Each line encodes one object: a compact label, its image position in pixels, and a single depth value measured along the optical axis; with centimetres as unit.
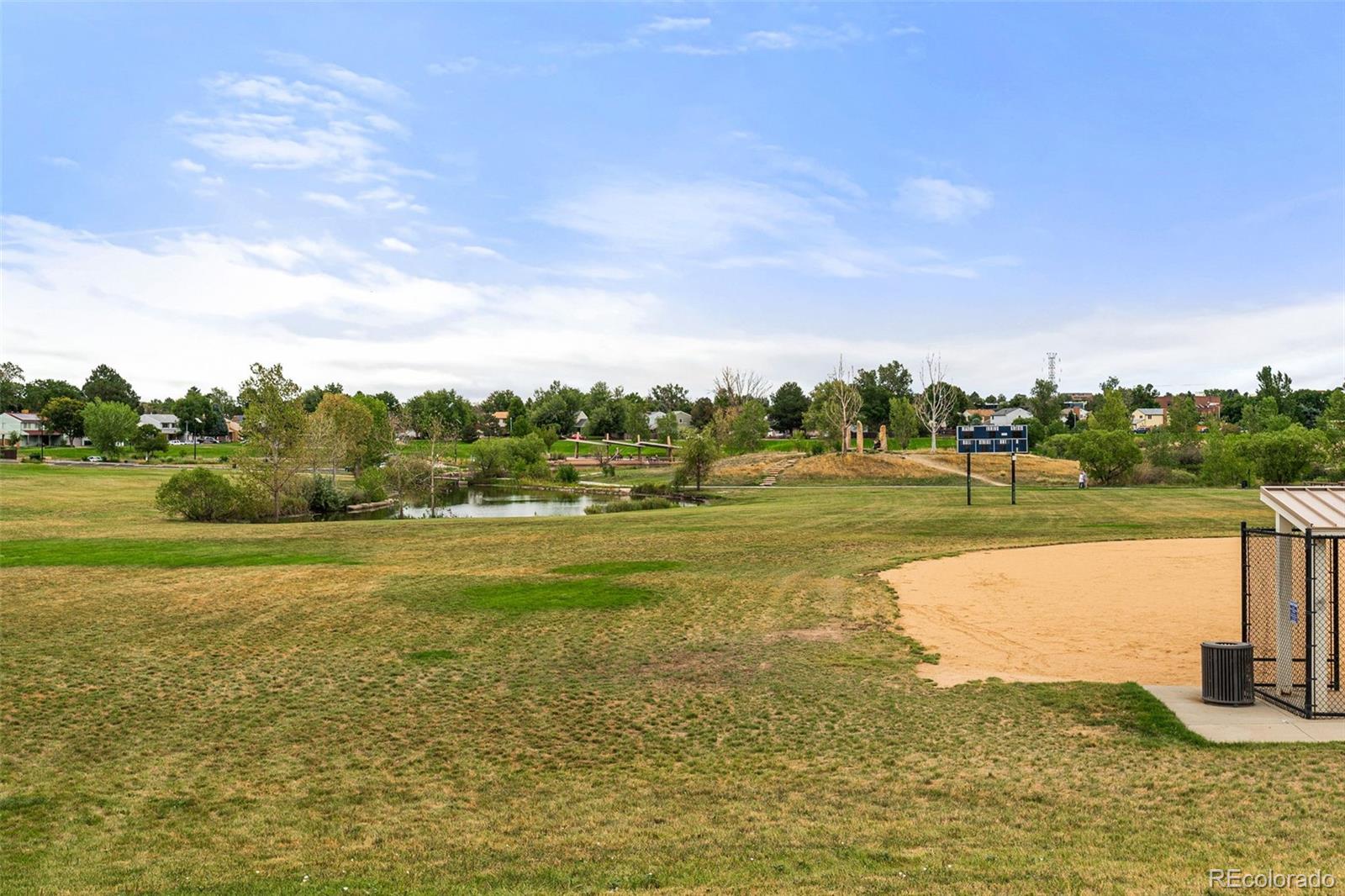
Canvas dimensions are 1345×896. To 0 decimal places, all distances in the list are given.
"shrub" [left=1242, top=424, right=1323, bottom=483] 5734
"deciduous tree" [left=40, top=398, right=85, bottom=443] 12950
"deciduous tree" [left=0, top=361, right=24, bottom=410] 16338
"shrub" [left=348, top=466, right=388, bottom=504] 5812
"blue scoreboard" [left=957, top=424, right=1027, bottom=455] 11492
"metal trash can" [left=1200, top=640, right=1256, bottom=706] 1204
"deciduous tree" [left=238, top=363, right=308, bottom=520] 4412
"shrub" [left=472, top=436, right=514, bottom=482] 8419
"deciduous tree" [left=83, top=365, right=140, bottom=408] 17300
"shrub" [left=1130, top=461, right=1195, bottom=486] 6481
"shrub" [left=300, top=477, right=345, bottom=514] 4916
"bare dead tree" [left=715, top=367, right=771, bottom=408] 12144
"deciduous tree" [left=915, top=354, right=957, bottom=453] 9552
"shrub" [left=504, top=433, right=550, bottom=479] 8288
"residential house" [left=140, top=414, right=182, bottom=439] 15900
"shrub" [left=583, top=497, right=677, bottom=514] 5125
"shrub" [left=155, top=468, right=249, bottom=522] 4200
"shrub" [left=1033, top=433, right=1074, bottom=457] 9706
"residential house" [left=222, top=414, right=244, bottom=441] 15182
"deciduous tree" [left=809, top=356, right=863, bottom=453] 8819
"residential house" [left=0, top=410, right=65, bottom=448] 13625
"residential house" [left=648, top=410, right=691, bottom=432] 15030
